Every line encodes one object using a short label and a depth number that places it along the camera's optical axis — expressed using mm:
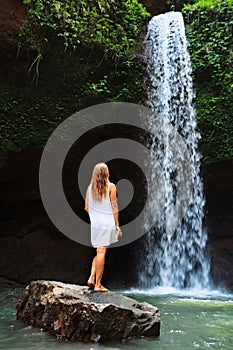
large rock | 4141
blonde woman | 5133
